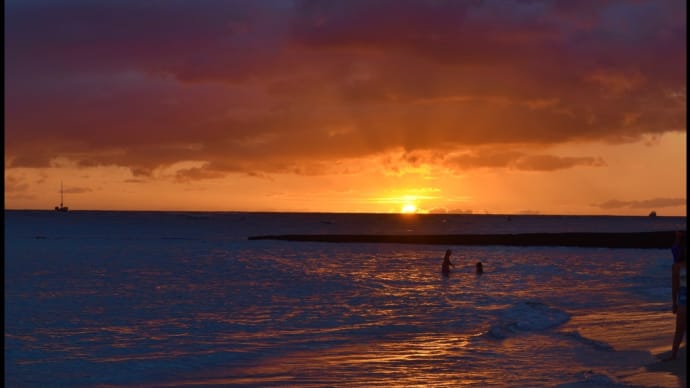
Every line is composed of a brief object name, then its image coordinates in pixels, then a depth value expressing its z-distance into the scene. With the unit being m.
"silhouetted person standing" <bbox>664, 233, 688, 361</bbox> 15.24
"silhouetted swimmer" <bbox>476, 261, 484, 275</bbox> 49.03
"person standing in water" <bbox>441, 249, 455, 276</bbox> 48.97
